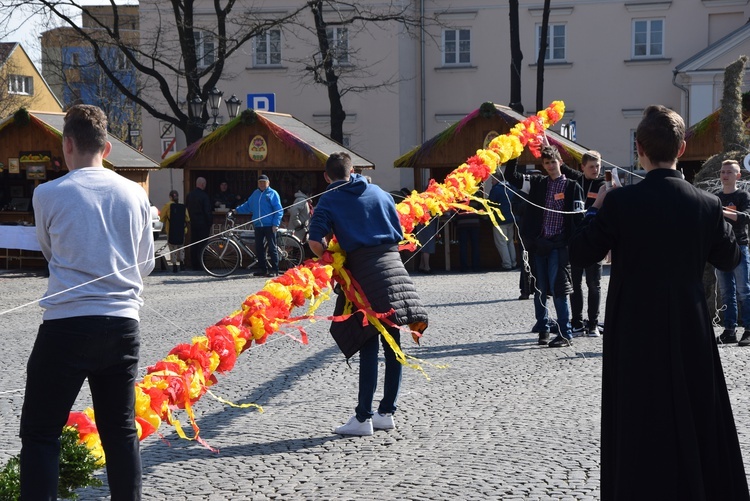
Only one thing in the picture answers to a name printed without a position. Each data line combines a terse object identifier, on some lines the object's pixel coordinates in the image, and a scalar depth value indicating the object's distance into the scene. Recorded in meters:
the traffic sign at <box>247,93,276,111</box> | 23.06
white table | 20.62
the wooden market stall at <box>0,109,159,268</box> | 21.86
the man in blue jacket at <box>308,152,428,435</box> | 6.93
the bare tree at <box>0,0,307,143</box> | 27.94
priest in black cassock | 4.31
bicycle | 20.42
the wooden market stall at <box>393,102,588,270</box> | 20.70
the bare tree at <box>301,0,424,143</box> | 38.75
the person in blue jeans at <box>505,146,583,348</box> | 10.20
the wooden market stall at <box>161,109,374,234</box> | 21.61
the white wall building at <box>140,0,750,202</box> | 38.62
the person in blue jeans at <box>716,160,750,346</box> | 9.98
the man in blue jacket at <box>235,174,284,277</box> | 19.23
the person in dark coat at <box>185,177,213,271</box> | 21.09
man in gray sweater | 4.41
